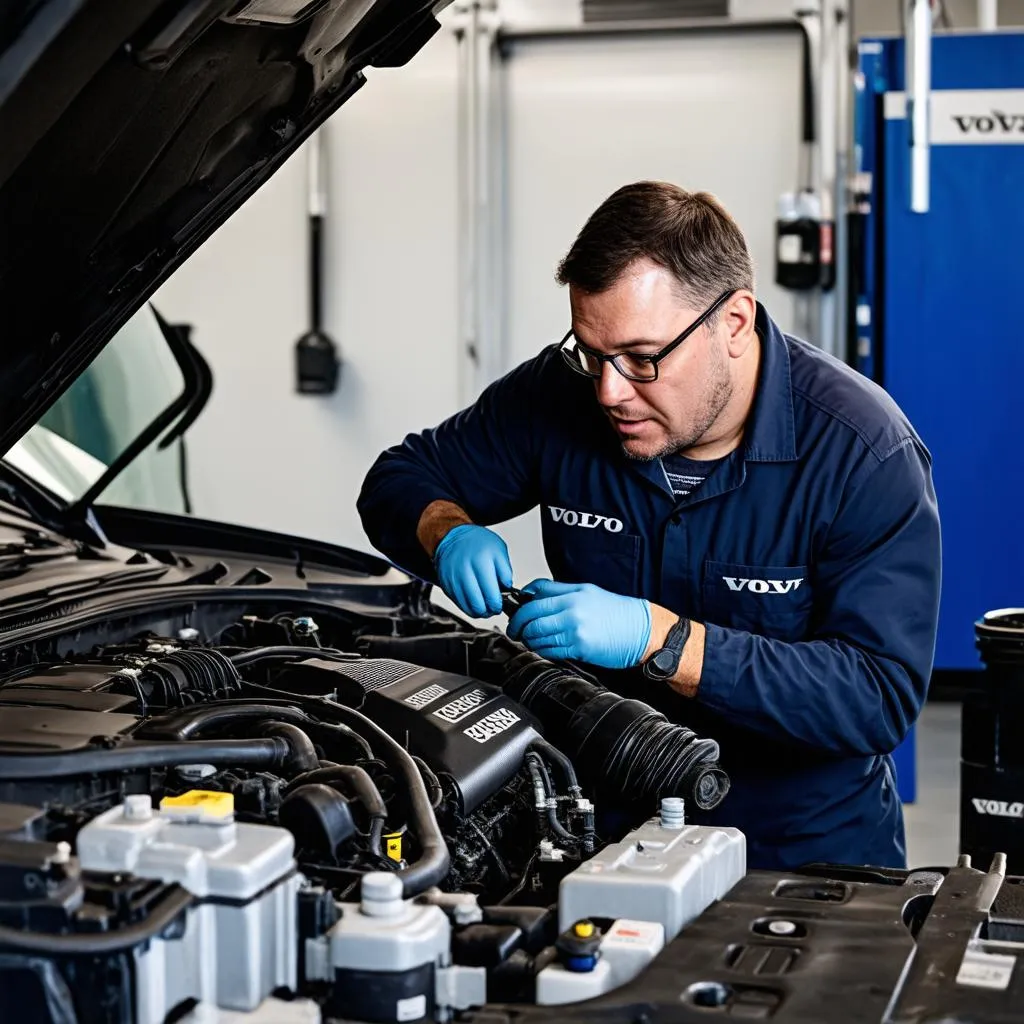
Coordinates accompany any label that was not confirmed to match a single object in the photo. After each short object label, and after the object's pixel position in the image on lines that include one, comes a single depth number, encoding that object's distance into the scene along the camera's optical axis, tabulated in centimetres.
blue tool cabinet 483
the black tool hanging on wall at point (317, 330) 524
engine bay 116
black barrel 271
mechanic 193
